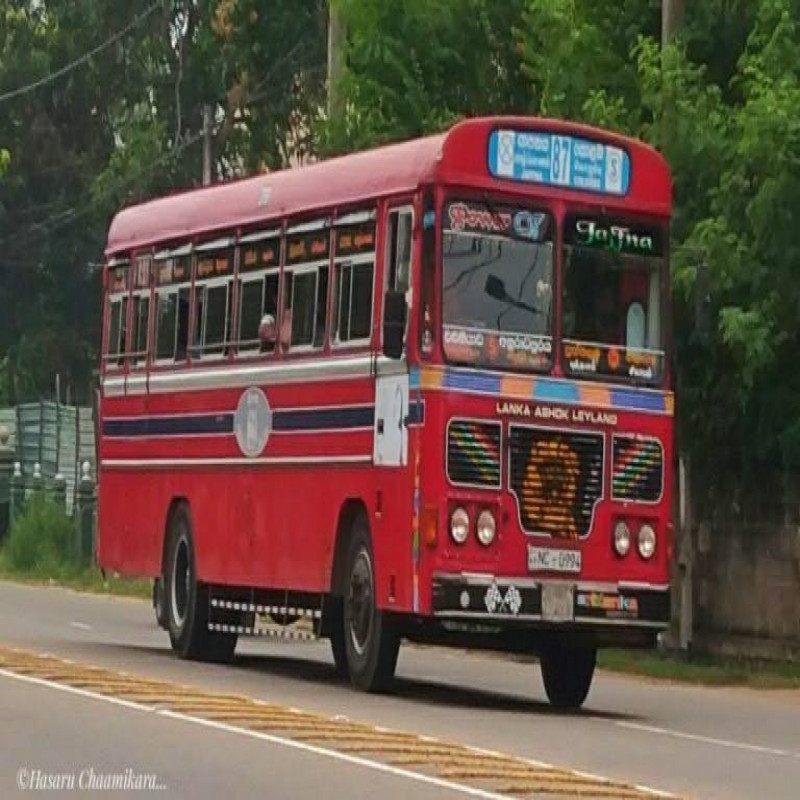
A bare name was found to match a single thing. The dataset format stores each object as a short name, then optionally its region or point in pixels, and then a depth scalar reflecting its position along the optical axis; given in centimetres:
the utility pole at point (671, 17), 2553
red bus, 1928
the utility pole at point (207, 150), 4407
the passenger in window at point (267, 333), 2175
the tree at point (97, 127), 5388
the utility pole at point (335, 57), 2909
